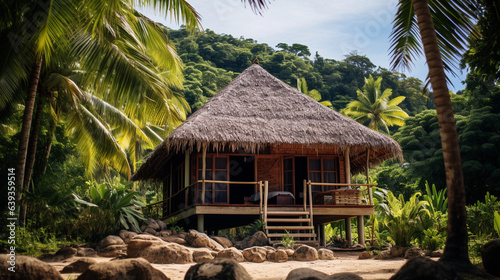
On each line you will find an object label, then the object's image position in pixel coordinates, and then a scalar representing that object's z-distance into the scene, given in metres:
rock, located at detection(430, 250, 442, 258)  9.04
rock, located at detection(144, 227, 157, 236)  11.10
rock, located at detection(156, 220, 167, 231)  11.97
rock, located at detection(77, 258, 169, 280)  5.02
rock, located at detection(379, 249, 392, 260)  9.34
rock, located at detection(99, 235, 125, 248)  9.47
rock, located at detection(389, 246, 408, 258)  9.28
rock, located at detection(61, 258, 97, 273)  6.53
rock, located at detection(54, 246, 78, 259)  8.44
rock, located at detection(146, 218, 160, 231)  11.54
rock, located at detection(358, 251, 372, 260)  9.67
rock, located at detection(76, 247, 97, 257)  8.79
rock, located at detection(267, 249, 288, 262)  8.94
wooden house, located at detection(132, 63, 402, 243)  12.35
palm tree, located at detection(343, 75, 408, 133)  30.66
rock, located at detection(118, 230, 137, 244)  10.05
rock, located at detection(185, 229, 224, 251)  9.99
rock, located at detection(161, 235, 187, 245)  10.30
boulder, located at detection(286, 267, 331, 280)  4.92
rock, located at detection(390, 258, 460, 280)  4.41
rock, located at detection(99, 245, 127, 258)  9.09
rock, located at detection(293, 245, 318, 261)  9.11
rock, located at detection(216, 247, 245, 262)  8.62
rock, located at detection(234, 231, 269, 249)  10.56
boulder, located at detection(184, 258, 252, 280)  4.76
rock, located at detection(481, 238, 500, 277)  5.82
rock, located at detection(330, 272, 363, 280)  5.01
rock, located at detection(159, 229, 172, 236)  10.97
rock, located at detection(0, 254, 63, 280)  4.61
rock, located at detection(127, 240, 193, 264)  7.99
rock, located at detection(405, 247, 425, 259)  8.83
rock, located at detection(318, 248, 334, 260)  9.45
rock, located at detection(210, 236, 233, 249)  10.64
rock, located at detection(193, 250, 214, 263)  8.45
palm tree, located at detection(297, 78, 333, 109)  29.37
